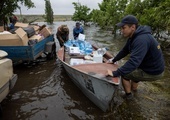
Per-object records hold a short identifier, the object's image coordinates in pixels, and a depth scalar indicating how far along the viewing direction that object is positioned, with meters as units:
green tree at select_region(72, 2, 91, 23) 47.16
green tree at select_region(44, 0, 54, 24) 57.44
